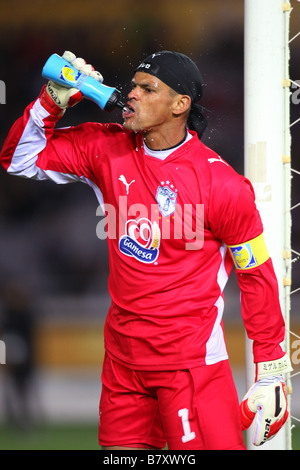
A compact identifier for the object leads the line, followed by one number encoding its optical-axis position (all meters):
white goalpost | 5.12
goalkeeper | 4.47
